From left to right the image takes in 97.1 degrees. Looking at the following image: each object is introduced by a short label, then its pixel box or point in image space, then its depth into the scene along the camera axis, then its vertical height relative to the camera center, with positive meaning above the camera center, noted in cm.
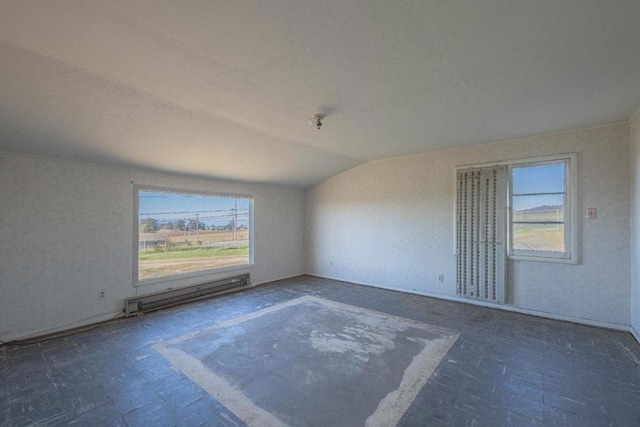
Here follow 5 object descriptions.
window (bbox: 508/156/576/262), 375 +10
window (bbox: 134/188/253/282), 435 -31
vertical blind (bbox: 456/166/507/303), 413 -23
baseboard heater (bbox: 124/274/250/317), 400 -127
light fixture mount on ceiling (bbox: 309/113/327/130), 314 +111
